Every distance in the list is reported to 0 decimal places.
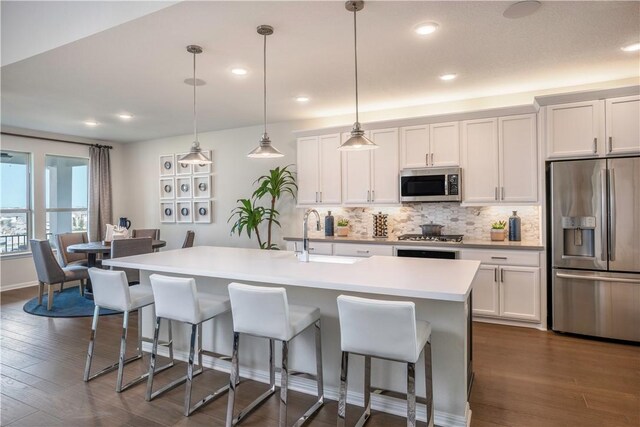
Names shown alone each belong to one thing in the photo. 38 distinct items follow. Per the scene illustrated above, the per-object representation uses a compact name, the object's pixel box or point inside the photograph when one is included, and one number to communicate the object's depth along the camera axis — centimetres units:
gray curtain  698
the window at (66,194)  659
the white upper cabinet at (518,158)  408
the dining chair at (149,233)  645
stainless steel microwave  443
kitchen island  220
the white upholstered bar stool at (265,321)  213
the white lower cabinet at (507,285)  393
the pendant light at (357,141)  281
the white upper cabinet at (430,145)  447
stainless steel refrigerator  351
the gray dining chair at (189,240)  588
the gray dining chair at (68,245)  573
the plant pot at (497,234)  436
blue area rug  466
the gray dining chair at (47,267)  479
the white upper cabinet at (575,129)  369
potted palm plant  543
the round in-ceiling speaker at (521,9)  241
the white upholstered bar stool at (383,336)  182
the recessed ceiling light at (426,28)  269
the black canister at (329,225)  534
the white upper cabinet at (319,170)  515
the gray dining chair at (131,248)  462
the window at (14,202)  596
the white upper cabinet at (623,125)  354
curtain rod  599
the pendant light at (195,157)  341
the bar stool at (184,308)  243
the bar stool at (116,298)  274
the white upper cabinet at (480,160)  427
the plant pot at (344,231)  526
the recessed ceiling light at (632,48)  314
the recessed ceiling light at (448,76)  378
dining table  500
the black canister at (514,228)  431
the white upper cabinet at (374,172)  479
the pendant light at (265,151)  322
